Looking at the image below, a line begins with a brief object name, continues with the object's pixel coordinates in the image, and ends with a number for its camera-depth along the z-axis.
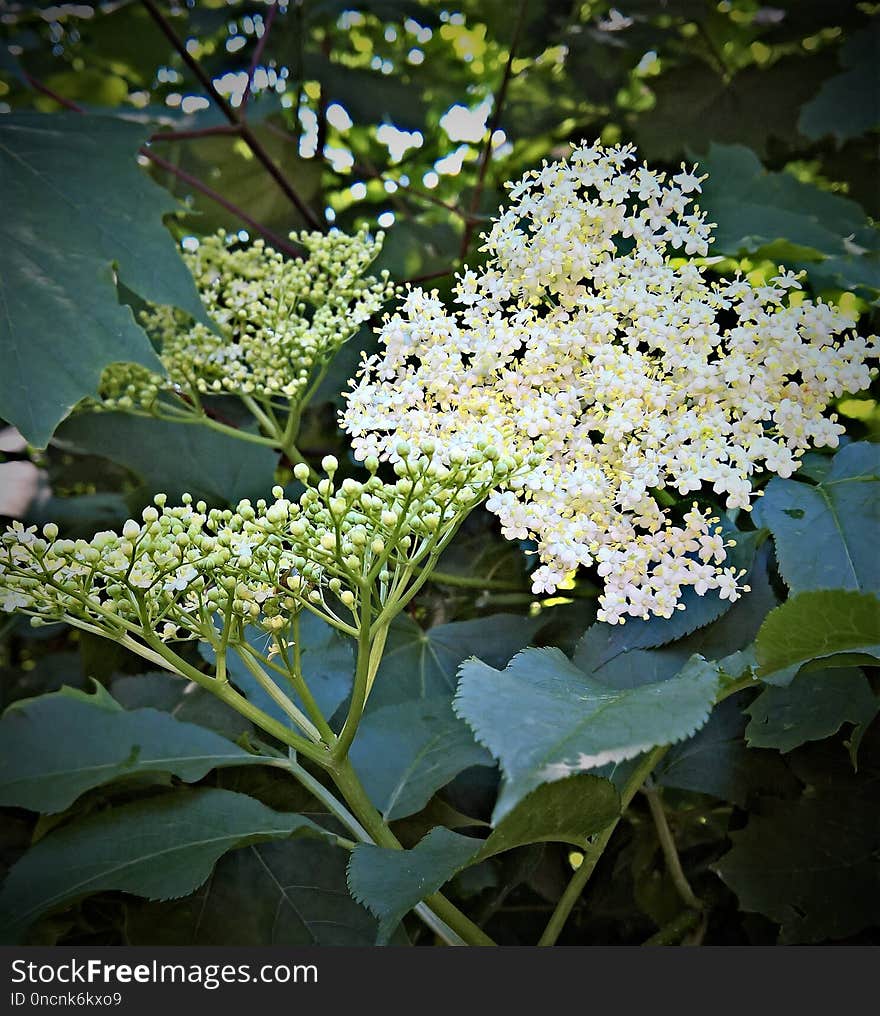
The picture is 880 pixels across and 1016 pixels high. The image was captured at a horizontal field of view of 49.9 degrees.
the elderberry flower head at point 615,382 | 0.54
